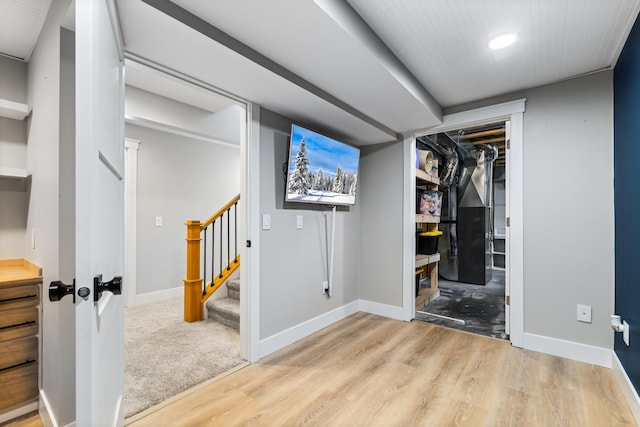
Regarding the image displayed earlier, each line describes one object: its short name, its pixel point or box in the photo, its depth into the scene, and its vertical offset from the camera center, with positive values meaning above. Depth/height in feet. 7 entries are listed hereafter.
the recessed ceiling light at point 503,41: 5.96 +3.55
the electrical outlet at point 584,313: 7.38 -2.45
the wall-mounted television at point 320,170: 8.09 +1.35
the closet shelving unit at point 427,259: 12.28 -1.96
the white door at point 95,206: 2.67 +0.08
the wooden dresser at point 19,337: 5.26 -2.23
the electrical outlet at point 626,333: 5.97 -2.40
